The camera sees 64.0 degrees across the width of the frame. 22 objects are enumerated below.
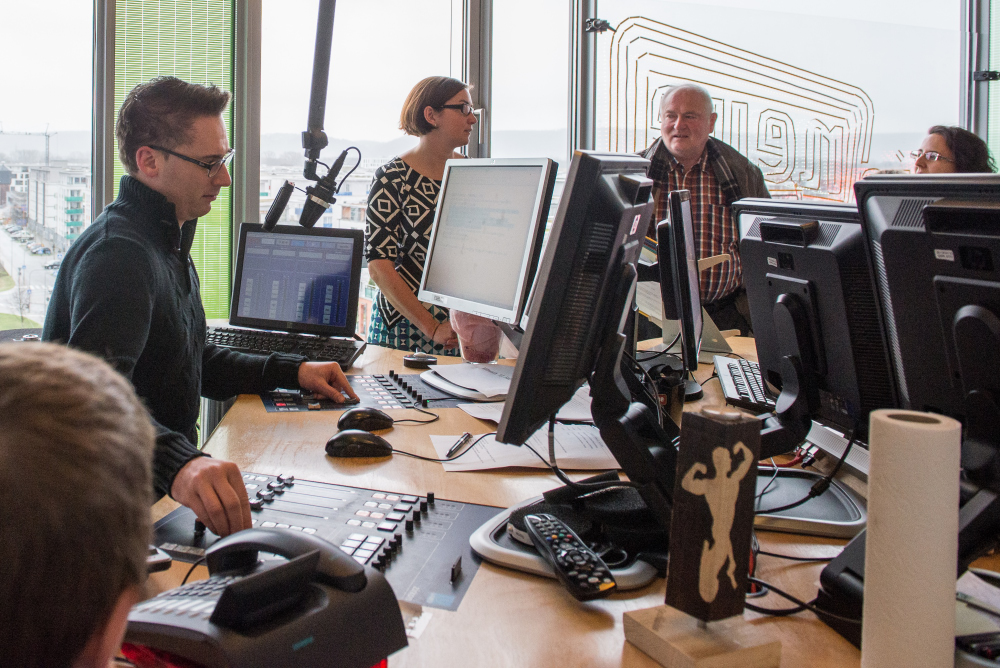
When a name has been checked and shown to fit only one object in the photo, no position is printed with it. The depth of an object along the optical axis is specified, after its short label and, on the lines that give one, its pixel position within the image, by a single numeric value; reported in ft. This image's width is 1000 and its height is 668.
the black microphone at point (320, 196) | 7.45
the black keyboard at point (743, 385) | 6.00
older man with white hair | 11.25
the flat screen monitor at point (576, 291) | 3.10
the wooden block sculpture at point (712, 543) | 2.48
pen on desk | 4.79
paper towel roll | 2.25
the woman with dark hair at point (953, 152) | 11.23
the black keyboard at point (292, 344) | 7.25
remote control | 2.96
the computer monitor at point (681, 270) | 5.08
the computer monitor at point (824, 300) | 3.85
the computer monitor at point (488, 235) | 6.03
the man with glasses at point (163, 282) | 4.71
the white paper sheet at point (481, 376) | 6.32
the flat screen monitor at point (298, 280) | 7.81
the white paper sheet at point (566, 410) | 5.54
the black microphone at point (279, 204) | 7.69
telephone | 2.21
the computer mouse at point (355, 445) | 4.66
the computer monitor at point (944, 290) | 2.85
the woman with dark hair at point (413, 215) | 8.48
